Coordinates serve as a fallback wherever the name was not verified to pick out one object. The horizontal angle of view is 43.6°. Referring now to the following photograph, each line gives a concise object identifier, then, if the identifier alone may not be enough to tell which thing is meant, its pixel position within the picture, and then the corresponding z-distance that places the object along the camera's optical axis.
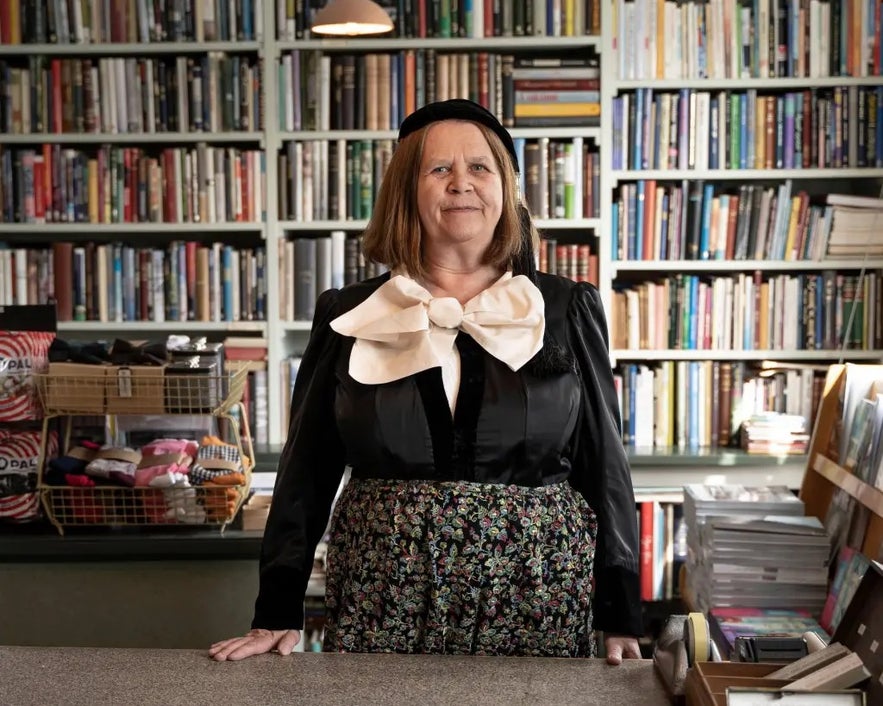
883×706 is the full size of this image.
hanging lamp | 3.04
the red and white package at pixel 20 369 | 2.41
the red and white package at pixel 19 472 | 2.43
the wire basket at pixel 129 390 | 2.37
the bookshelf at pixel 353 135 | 3.64
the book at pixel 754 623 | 2.44
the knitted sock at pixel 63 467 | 2.40
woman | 1.60
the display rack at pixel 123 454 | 2.38
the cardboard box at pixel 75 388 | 2.38
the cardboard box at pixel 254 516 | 2.48
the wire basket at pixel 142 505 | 2.42
